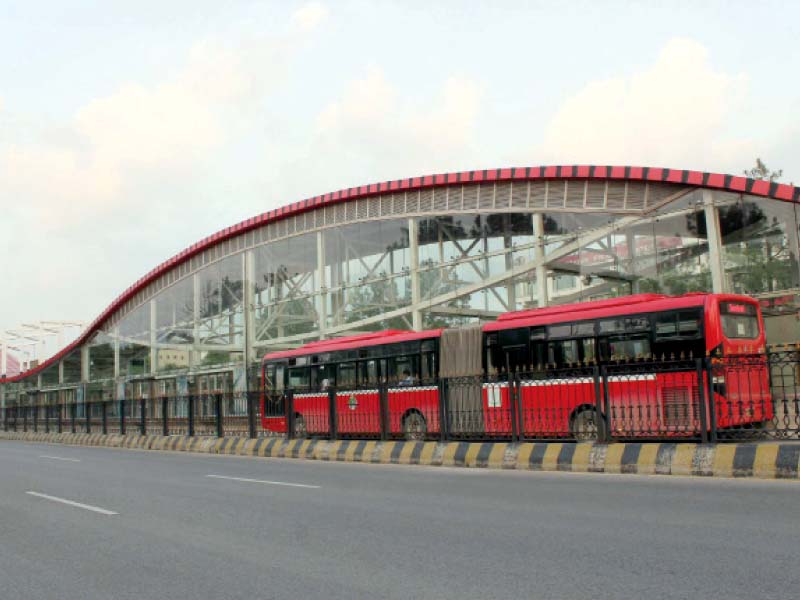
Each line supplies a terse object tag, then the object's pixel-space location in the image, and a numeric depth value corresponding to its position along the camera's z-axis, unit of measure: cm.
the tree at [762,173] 4156
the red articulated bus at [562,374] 1362
